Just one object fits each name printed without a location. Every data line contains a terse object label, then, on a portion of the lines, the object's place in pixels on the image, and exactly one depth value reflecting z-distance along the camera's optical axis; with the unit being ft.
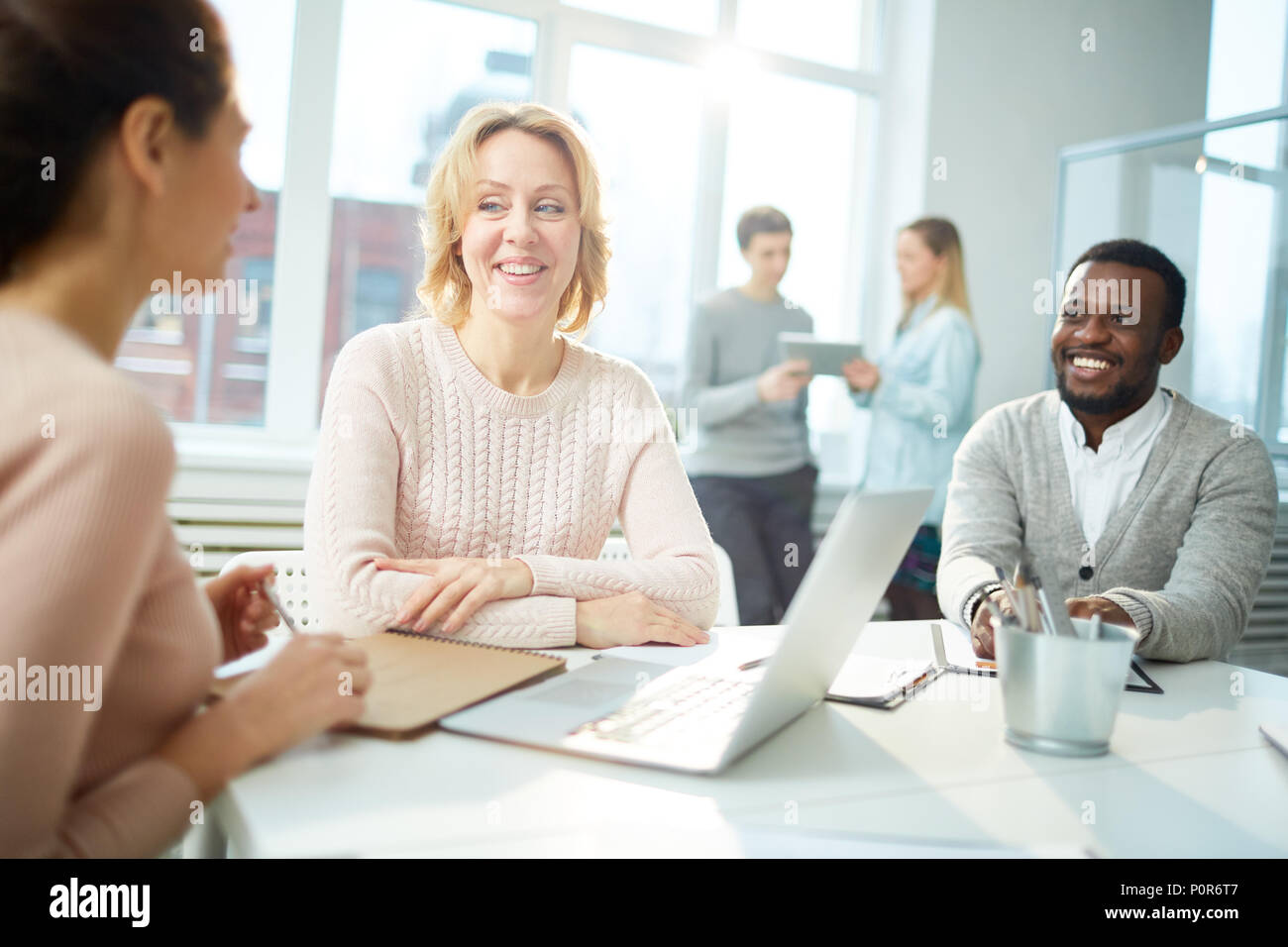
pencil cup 2.71
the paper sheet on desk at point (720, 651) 3.71
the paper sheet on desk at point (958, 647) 4.00
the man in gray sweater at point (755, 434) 10.30
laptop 2.51
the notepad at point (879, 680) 3.31
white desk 2.10
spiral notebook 2.71
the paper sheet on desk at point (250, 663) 3.20
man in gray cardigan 5.10
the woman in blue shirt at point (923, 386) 10.33
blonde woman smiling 4.17
